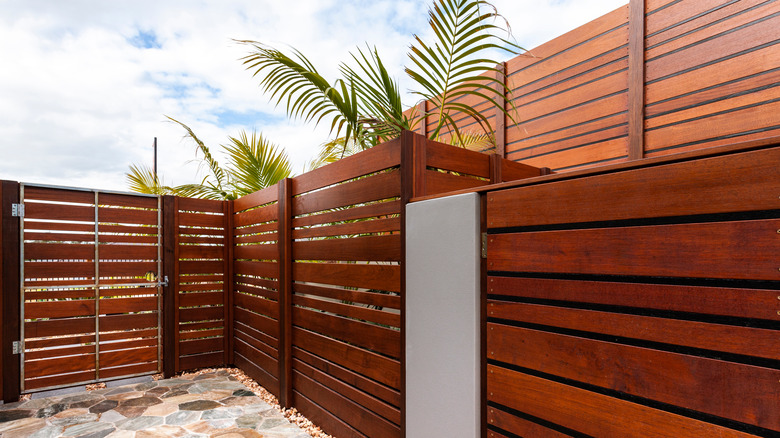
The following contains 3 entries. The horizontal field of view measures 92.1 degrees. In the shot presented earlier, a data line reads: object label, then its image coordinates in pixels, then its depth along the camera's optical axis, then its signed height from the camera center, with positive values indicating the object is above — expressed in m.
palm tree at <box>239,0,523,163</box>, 2.50 +1.12
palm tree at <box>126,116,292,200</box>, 5.08 +0.82
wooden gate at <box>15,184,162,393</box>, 3.90 -0.62
